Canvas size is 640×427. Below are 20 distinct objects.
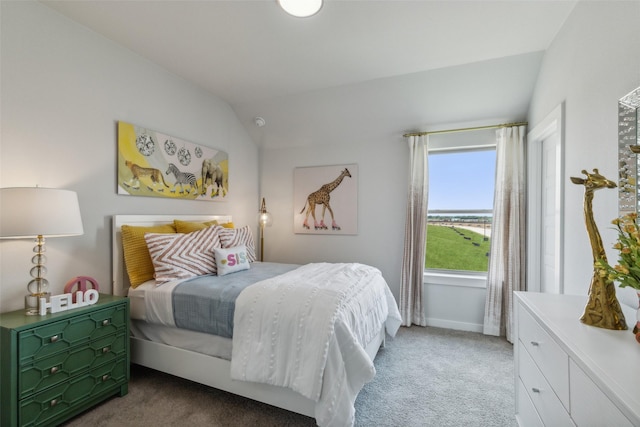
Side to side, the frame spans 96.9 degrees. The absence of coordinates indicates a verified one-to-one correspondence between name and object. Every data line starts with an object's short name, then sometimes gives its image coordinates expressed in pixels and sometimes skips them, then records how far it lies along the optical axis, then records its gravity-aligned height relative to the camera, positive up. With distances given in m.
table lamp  1.57 -0.05
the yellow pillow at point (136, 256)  2.26 -0.36
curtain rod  2.95 +0.99
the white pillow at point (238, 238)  2.72 -0.25
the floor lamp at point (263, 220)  3.99 -0.09
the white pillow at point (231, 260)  2.41 -0.41
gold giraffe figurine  1.07 -0.29
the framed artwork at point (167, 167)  2.46 +0.45
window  3.31 +0.12
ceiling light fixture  1.83 +1.38
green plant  0.92 -0.13
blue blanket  1.85 -0.62
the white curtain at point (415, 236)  3.27 -0.22
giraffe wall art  3.69 +0.21
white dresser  0.74 -0.48
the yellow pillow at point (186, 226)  2.71 -0.13
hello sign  1.70 -0.58
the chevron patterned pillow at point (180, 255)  2.19 -0.35
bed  1.52 -0.81
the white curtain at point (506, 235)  2.90 -0.17
